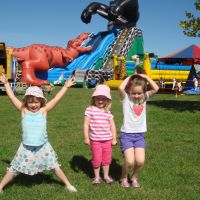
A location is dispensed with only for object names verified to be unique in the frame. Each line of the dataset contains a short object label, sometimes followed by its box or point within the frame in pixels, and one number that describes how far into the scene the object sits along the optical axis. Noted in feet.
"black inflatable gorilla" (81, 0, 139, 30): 114.93
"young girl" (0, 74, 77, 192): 16.30
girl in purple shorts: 17.13
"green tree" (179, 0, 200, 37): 46.21
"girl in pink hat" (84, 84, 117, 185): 17.66
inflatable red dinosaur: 89.40
